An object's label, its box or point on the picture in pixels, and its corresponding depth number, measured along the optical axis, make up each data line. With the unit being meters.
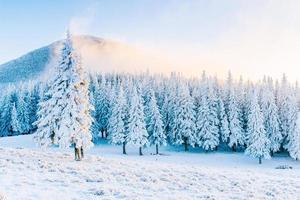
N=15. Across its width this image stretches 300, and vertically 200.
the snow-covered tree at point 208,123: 81.19
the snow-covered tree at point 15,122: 105.12
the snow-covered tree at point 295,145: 73.00
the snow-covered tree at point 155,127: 80.94
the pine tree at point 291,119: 76.81
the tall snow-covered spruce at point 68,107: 39.25
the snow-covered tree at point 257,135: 73.50
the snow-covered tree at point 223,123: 82.94
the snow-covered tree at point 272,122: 79.19
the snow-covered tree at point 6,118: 108.80
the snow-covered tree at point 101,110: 92.12
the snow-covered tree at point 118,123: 79.75
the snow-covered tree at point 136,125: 76.75
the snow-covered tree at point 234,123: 82.25
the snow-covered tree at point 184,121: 82.75
